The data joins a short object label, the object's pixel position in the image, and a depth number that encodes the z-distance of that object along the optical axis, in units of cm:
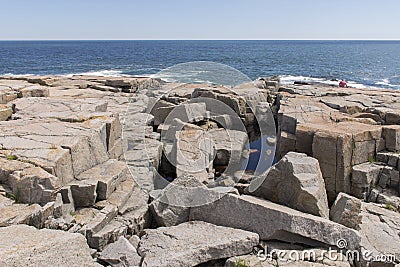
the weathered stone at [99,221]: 411
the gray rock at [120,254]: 363
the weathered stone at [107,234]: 409
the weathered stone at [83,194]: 464
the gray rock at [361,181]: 679
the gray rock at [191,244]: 358
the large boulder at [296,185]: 461
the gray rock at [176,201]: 468
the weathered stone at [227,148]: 819
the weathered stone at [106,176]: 487
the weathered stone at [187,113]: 979
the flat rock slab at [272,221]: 400
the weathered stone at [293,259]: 364
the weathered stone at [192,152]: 709
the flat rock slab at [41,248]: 281
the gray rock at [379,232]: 443
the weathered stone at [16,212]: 369
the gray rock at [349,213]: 468
